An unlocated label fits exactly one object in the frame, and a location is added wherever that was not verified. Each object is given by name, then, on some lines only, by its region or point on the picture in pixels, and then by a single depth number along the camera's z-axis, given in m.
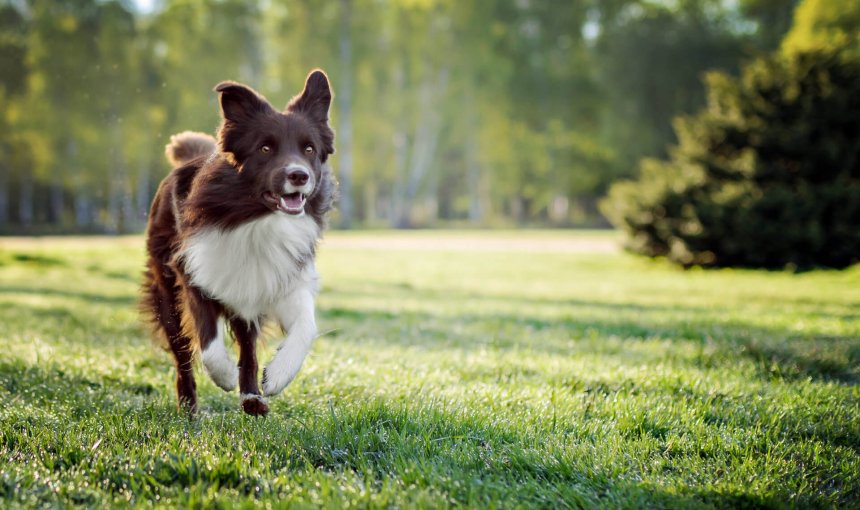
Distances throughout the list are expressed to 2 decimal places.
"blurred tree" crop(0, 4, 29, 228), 32.94
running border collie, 3.48
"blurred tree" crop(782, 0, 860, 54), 18.73
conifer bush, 13.85
